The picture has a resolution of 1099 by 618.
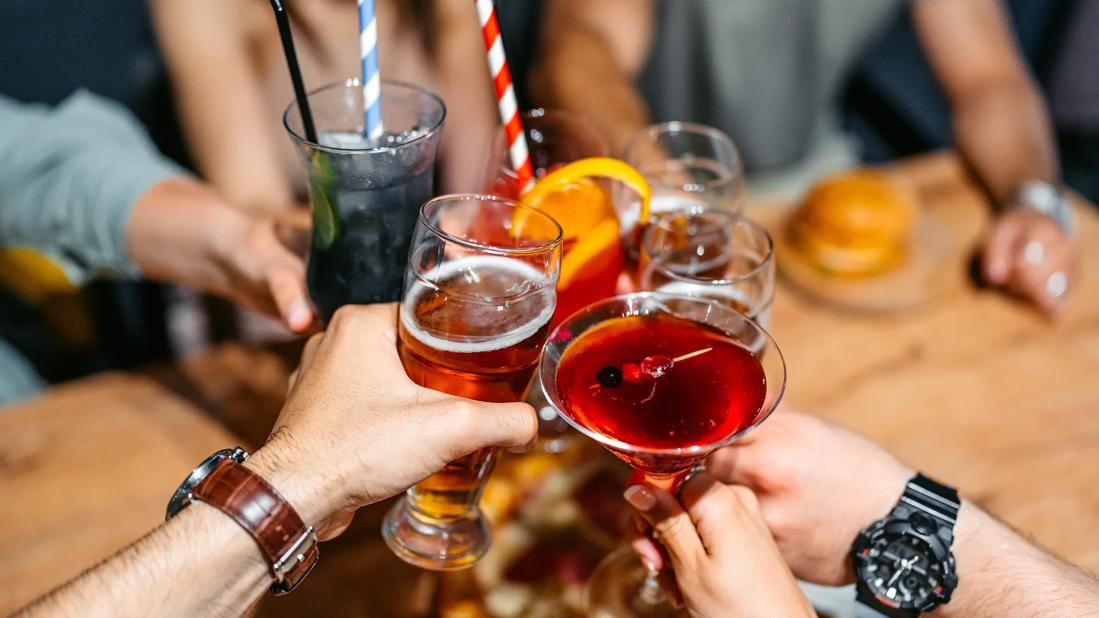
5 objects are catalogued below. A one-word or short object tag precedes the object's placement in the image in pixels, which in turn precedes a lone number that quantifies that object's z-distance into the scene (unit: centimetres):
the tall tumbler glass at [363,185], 115
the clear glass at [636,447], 100
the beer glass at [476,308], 105
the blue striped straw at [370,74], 110
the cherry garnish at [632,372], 109
